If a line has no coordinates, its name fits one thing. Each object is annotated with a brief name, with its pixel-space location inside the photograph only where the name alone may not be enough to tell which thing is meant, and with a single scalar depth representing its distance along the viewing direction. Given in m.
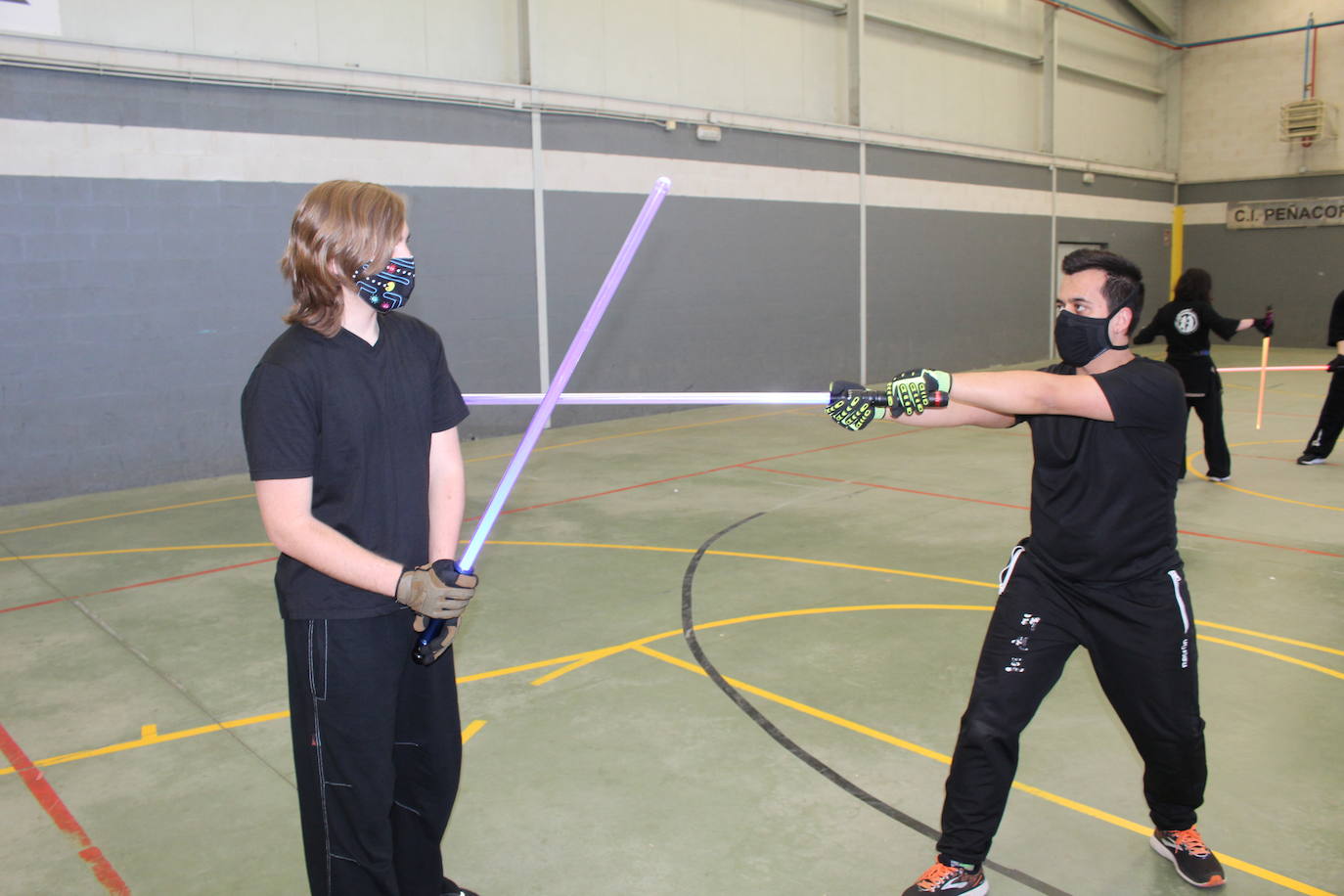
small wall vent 20.50
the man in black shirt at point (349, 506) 2.11
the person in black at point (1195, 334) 8.12
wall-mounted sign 20.95
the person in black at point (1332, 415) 8.70
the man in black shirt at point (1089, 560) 2.73
